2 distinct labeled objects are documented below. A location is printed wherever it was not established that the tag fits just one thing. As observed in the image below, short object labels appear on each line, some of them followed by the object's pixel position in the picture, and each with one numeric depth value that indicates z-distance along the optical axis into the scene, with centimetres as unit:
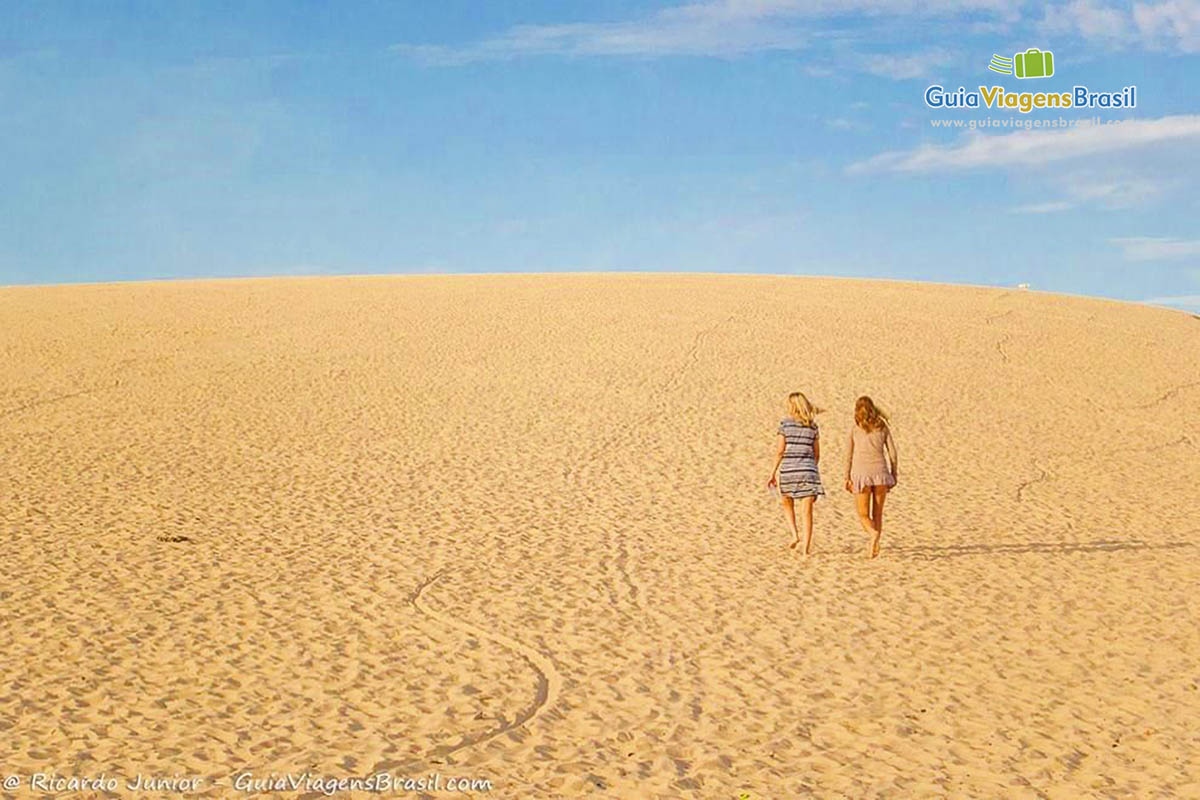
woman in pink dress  1264
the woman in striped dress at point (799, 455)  1269
